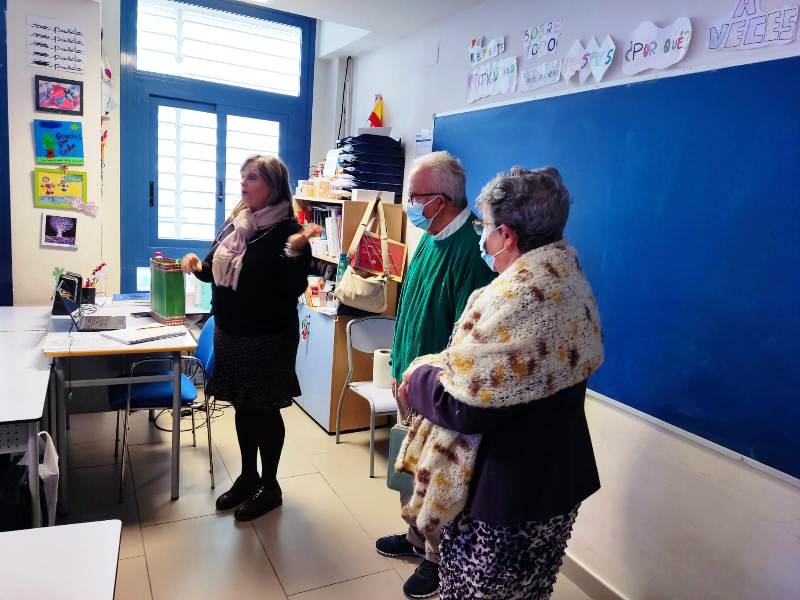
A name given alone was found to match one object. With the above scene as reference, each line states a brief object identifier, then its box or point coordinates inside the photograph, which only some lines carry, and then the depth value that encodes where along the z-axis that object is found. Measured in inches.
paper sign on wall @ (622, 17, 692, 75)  72.7
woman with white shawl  44.6
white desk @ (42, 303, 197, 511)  89.5
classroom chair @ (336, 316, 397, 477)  125.0
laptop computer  102.4
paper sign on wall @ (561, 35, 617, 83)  83.7
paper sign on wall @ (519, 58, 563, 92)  94.0
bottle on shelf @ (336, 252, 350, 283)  130.8
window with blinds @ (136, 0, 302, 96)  153.9
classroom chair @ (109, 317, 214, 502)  104.1
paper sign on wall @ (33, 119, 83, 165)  123.7
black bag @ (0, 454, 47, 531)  66.2
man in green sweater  72.1
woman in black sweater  90.8
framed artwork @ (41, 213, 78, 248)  127.8
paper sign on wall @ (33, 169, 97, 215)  125.3
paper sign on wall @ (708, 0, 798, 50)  61.5
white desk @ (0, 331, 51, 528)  69.2
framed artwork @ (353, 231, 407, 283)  127.3
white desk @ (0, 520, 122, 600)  39.3
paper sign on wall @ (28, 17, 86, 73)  120.6
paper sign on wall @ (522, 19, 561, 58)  94.7
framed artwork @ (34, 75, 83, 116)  122.4
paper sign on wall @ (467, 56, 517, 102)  103.9
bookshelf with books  135.0
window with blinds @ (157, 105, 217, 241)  160.4
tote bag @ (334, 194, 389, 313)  121.7
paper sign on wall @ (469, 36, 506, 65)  107.0
